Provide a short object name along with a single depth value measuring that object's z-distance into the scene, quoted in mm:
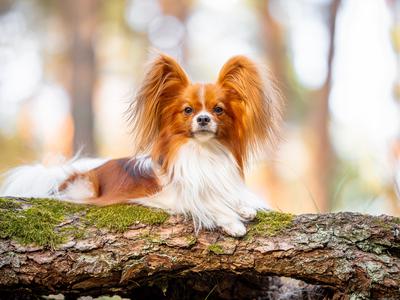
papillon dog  3783
